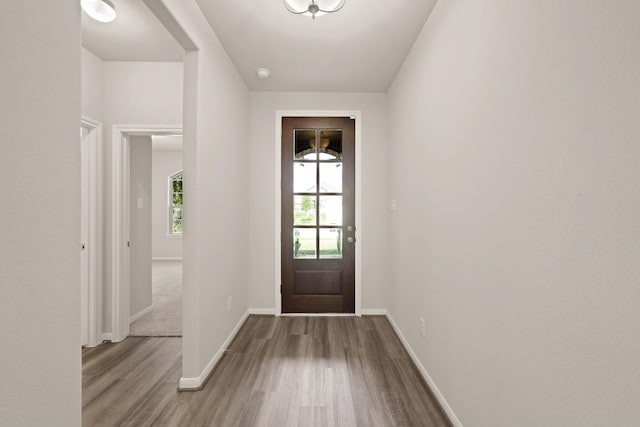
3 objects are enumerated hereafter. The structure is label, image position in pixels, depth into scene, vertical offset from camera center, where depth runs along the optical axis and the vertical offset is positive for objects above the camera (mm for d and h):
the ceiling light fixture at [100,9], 2143 +1402
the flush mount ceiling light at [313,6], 2062 +1366
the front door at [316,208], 3752 +46
